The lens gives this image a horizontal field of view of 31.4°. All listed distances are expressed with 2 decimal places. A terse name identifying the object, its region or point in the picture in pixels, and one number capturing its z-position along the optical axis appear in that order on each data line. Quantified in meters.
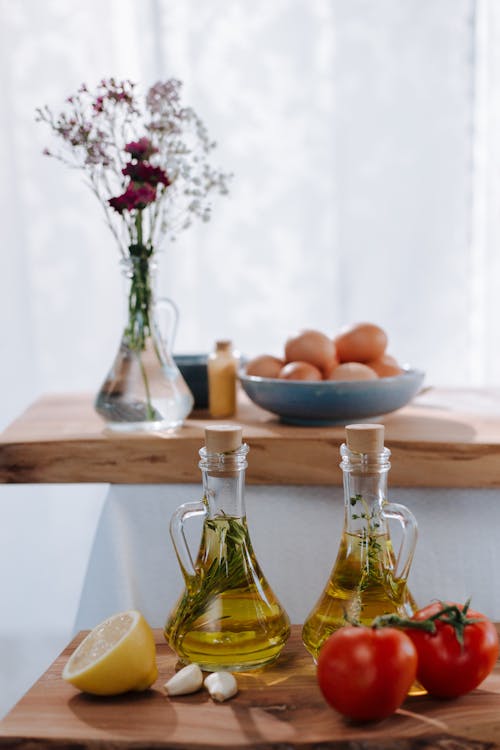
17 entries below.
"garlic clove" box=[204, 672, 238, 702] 0.72
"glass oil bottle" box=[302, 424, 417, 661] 0.74
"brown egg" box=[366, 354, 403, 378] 1.25
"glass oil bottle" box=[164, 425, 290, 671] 0.76
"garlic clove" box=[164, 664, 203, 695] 0.73
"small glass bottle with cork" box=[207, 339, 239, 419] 1.33
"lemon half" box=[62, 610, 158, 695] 0.71
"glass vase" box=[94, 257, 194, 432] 1.21
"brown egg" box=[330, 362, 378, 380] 1.19
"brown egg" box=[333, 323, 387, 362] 1.26
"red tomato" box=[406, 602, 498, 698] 0.69
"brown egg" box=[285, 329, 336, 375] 1.24
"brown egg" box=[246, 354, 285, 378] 1.26
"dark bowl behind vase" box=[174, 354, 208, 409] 1.38
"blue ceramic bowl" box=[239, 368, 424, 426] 1.16
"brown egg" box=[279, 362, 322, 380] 1.20
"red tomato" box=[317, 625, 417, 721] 0.64
